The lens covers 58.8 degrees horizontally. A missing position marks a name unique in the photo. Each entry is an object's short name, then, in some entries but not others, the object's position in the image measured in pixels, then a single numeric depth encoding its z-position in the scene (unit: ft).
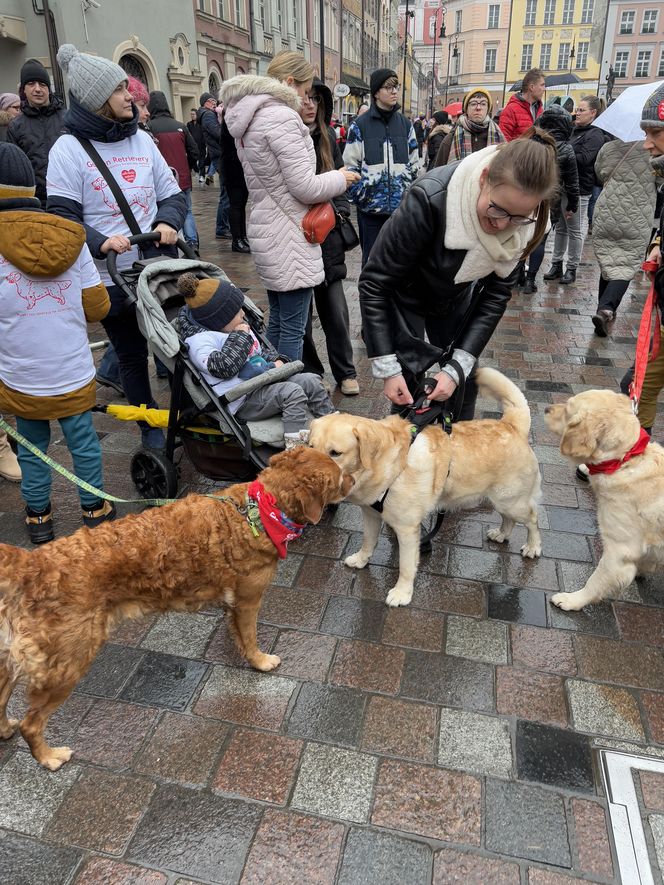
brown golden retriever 6.85
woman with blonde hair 13.29
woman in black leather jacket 8.68
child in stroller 11.10
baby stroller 11.21
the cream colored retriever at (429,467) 9.57
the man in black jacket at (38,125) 22.53
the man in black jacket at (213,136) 42.47
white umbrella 20.01
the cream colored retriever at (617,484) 9.72
